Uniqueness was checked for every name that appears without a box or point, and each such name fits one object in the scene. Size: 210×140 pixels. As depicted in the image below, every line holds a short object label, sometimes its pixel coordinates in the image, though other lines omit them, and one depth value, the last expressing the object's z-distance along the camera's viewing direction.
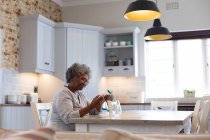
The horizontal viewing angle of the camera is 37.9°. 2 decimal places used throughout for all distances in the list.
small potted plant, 5.69
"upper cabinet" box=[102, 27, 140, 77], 5.92
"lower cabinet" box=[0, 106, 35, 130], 4.50
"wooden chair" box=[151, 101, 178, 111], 4.22
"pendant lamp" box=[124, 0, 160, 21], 3.19
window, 5.91
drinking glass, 2.88
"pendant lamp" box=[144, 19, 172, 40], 4.08
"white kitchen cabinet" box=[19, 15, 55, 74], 5.20
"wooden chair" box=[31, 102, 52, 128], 3.00
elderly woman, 2.46
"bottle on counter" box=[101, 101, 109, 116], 2.79
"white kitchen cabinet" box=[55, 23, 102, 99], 5.76
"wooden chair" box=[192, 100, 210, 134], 3.02
